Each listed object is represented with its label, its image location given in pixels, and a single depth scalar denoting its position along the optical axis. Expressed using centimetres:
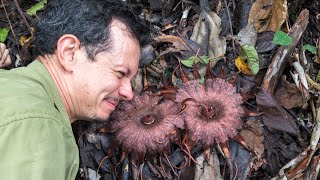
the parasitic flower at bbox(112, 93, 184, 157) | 210
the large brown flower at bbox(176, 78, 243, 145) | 206
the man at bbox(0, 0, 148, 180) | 153
